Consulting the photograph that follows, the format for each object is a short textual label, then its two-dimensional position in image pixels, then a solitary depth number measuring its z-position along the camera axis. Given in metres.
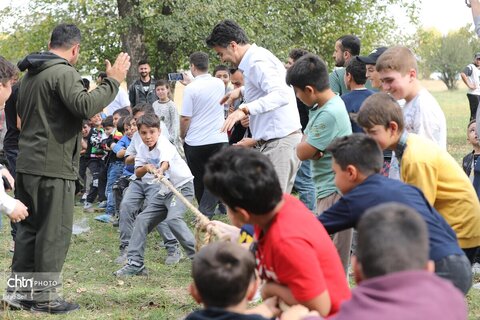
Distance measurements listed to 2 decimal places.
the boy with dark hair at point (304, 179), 9.60
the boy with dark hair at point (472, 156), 7.74
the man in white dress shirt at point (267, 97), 6.36
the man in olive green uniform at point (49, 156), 6.02
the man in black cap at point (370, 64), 6.67
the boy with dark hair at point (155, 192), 7.46
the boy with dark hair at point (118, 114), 12.17
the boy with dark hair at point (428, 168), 4.16
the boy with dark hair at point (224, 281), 2.99
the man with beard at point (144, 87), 13.73
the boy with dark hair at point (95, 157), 12.25
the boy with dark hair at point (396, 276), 2.29
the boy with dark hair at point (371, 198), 3.61
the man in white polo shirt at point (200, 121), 9.68
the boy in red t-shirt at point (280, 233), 3.18
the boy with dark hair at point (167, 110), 12.18
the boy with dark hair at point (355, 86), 6.66
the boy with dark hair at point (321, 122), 5.45
